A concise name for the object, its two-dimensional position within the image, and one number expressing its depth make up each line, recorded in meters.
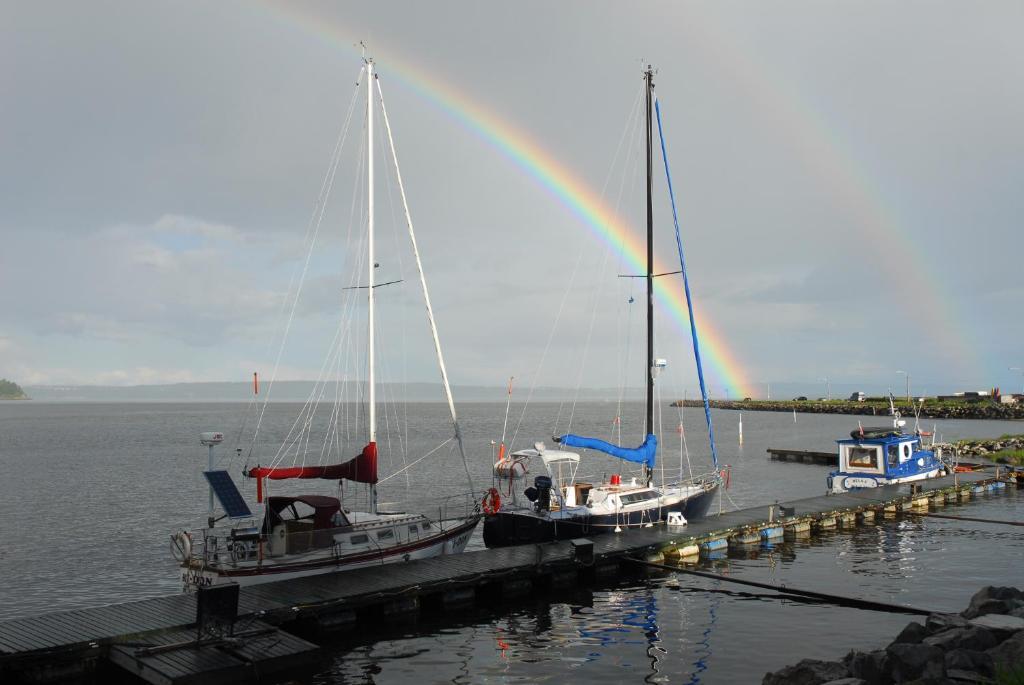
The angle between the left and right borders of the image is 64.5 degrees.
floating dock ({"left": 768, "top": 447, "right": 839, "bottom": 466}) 80.81
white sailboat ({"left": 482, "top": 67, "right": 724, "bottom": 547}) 31.67
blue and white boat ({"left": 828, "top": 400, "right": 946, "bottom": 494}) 48.66
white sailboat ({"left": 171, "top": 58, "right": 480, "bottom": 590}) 23.19
